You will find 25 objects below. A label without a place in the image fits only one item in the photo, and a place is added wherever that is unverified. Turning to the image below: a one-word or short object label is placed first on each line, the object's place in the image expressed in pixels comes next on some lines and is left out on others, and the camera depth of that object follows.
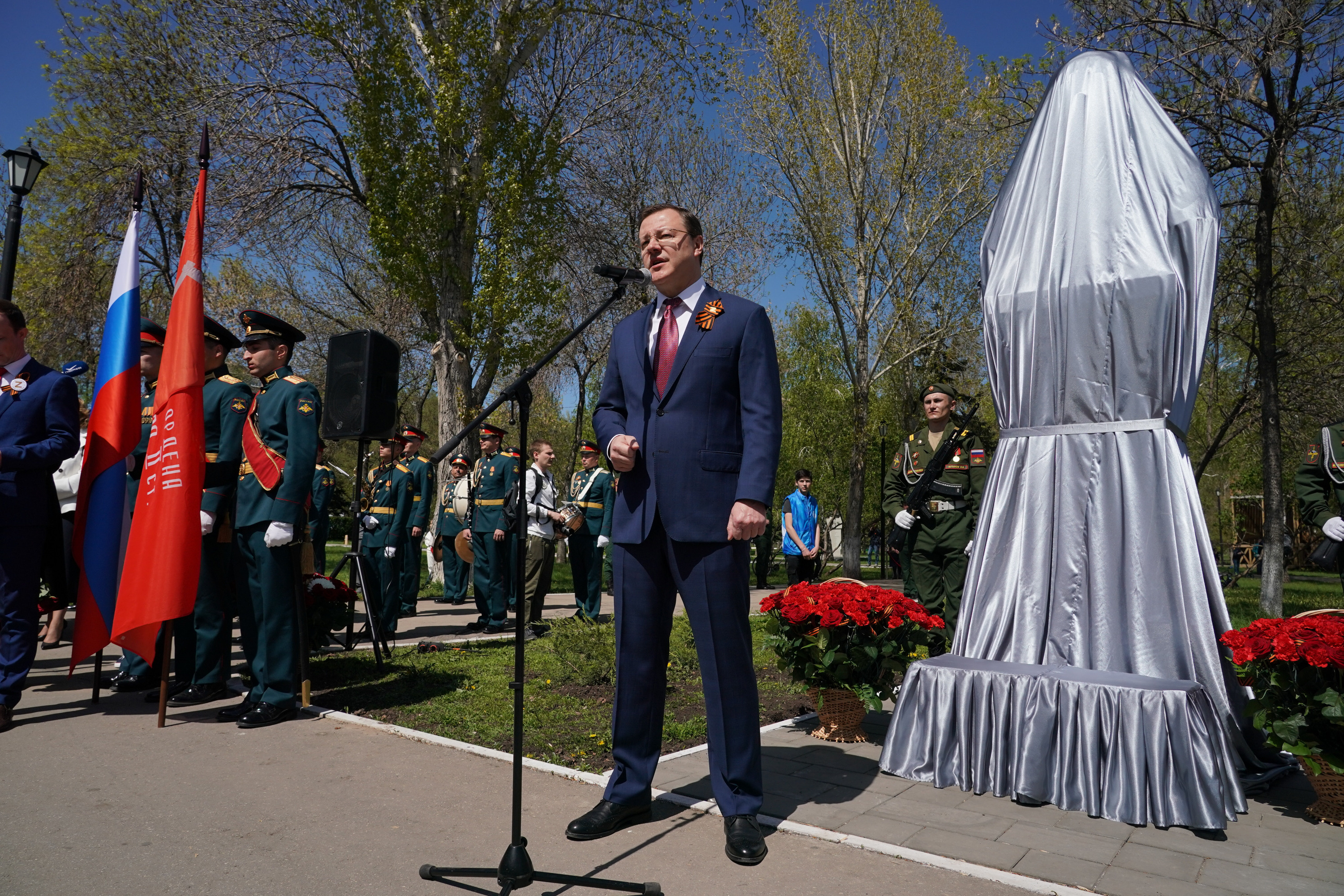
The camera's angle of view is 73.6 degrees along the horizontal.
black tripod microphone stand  2.84
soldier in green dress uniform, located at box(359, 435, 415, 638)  9.82
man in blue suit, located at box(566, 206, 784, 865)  3.55
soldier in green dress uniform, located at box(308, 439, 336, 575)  9.93
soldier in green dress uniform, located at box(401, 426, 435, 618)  10.98
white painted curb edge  3.04
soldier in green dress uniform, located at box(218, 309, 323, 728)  5.50
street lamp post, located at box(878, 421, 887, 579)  19.85
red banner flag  5.51
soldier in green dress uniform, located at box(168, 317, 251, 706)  6.11
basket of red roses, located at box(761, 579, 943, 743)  4.99
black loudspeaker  6.77
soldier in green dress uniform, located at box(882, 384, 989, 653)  7.08
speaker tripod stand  7.06
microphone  3.29
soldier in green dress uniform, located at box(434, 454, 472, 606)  13.40
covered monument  3.83
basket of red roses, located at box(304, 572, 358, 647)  7.12
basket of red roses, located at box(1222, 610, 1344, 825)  3.68
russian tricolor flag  5.92
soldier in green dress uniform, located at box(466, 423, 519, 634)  10.47
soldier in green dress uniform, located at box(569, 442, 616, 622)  10.90
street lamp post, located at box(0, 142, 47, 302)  9.02
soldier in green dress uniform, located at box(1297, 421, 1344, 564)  6.26
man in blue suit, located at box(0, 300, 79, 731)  5.45
